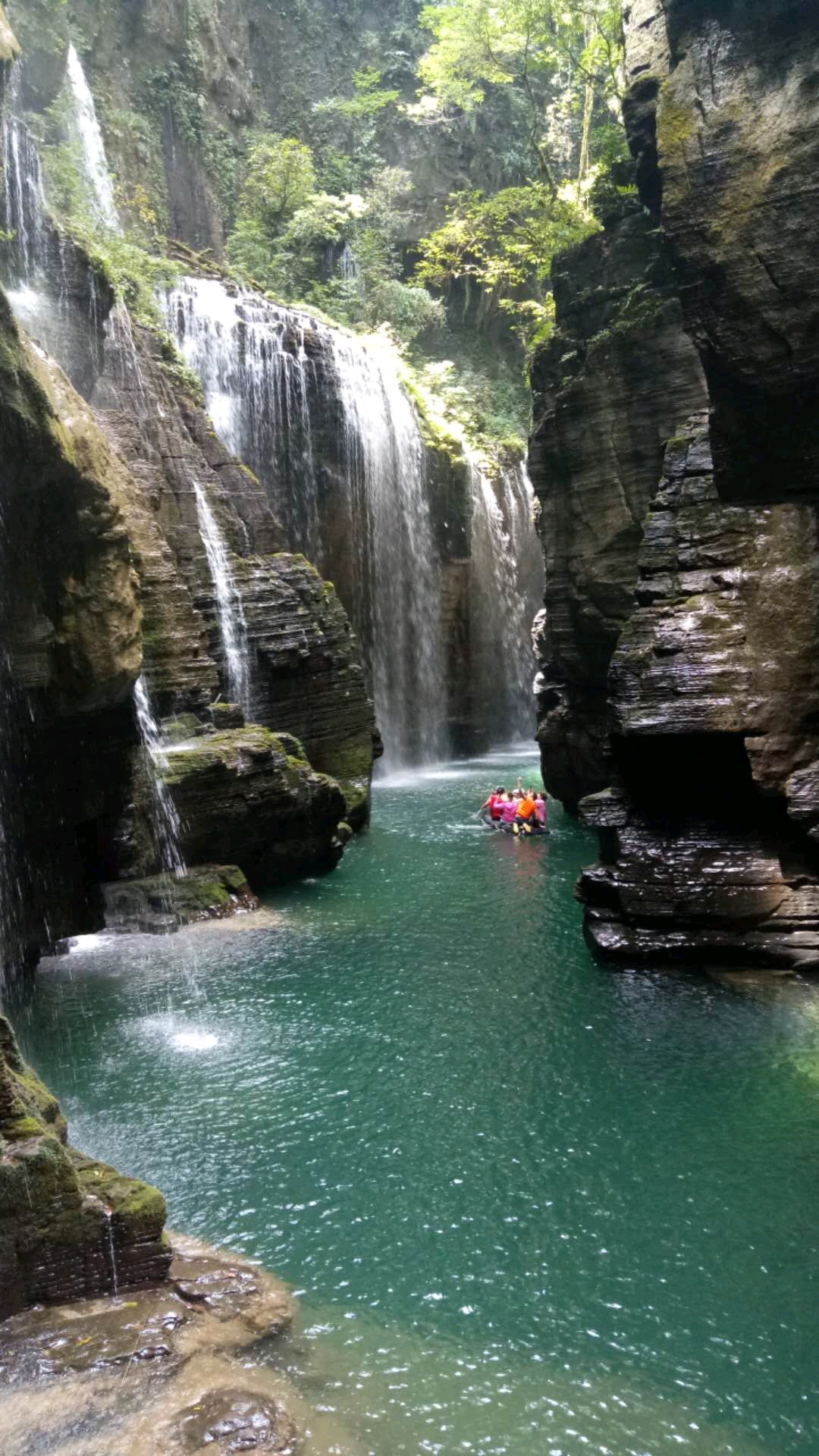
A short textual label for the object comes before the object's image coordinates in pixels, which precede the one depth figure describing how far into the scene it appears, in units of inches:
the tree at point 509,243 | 820.0
